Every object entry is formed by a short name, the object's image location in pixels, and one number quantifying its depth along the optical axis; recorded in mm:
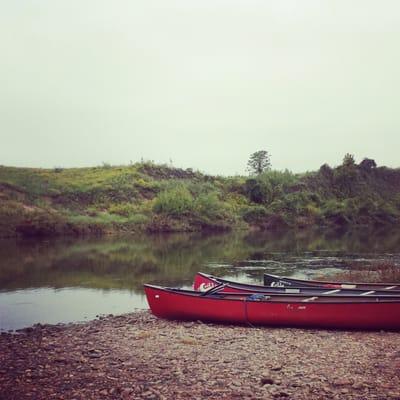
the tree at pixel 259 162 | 107438
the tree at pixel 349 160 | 101625
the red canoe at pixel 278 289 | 15597
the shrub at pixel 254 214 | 71750
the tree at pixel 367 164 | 110800
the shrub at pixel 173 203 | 61125
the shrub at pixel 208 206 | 63812
